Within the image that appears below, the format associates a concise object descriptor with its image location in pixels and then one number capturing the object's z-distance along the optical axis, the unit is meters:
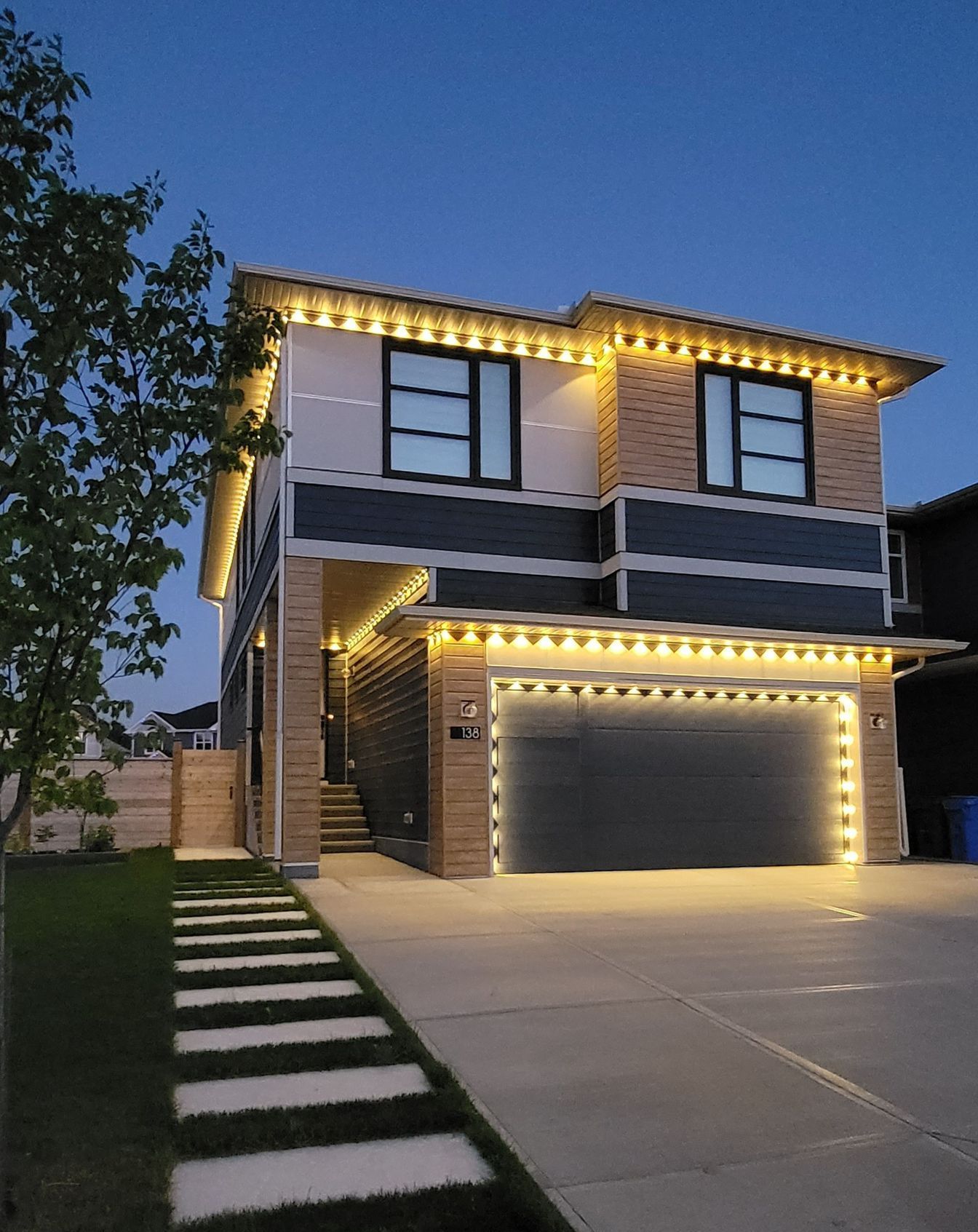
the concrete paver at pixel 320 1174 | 3.38
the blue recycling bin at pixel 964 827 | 14.15
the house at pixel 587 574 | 11.88
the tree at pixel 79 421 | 3.23
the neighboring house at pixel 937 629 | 17.06
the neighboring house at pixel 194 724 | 42.62
